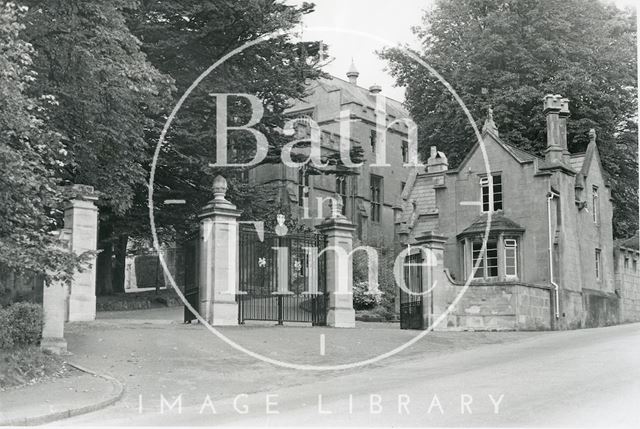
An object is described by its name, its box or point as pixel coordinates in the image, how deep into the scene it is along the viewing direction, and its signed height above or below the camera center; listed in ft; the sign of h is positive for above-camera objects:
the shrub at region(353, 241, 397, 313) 116.26 +4.14
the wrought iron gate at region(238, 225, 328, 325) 73.87 +2.53
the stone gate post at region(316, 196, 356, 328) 77.56 +3.10
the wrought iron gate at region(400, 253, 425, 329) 86.94 +0.41
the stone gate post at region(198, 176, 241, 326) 69.67 +3.78
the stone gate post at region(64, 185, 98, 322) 70.44 +5.51
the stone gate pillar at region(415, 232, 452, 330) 85.71 +2.38
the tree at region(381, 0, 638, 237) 133.18 +35.72
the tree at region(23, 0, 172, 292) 72.43 +19.39
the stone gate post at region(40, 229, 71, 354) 54.44 -0.59
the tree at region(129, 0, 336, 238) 100.37 +28.05
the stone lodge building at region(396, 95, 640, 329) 112.16 +11.02
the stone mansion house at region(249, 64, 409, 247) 169.07 +29.57
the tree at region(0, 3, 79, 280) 49.37 +7.43
